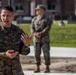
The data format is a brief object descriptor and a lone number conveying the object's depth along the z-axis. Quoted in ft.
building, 230.48
